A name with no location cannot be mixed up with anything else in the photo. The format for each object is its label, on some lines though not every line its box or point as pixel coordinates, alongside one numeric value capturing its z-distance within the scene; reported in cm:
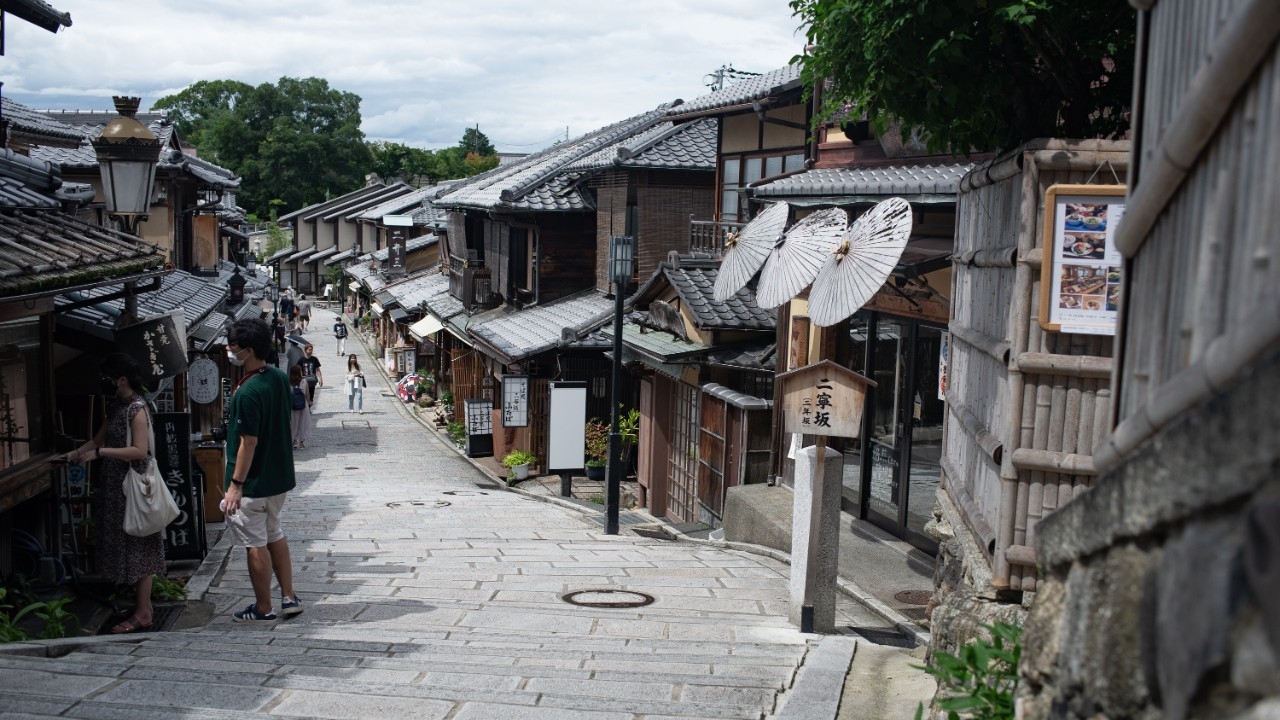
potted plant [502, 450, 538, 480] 2405
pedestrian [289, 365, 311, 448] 2594
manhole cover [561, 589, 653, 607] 955
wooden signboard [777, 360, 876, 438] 856
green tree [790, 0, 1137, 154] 691
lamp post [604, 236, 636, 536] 1680
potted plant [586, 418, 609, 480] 2264
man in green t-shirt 768
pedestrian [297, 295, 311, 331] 6288
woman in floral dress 791
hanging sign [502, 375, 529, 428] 2344
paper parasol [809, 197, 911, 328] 907
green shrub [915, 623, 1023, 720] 438
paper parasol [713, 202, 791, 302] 1234
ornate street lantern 1136
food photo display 577
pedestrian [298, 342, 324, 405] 3285
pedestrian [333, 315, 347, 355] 5300
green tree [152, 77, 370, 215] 9225
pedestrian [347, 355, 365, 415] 3547
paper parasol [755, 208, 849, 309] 1064
